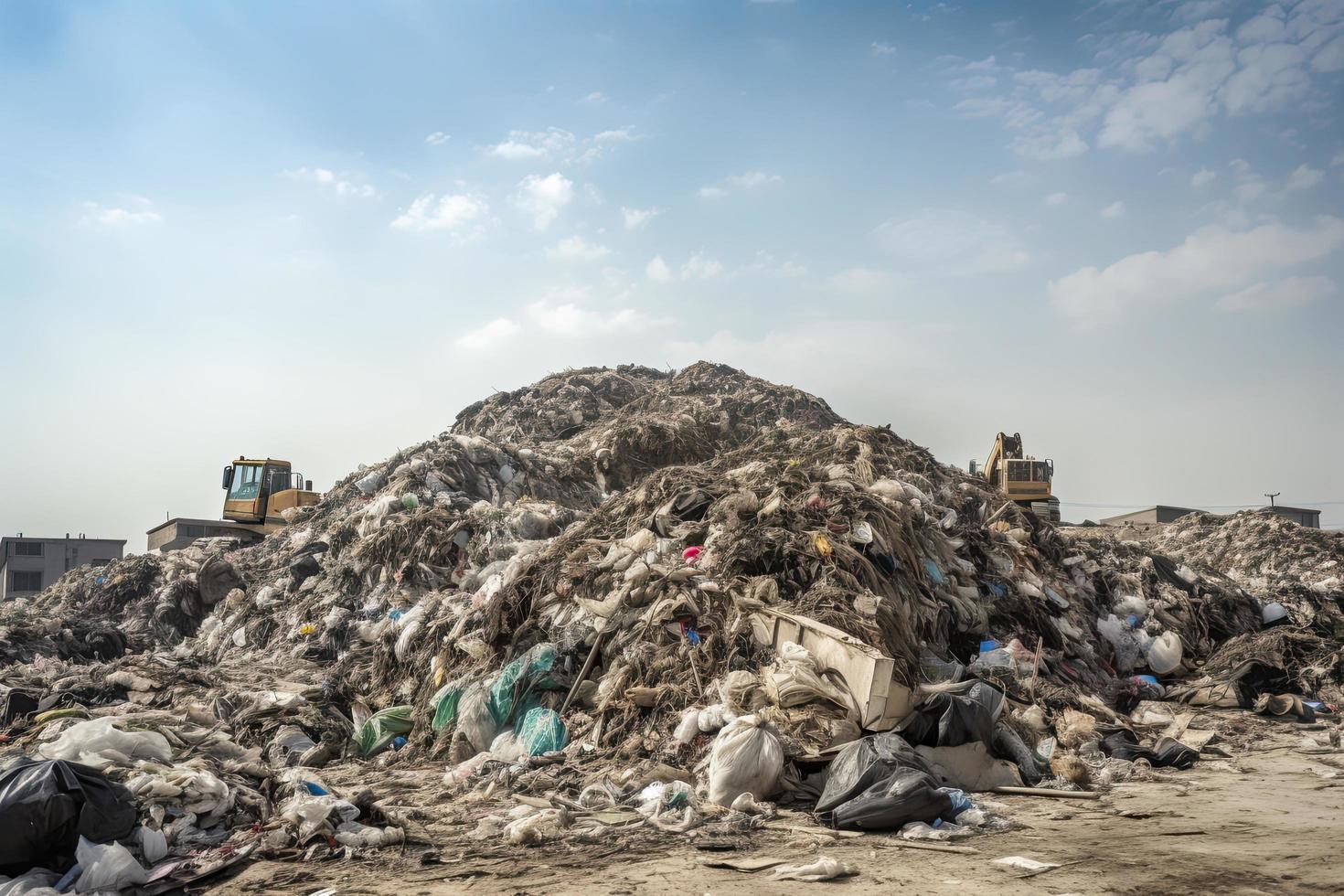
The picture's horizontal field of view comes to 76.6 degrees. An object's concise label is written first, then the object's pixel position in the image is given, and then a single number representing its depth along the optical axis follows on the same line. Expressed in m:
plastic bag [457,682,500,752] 6.39
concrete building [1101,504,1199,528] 24.55
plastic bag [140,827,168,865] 4.00
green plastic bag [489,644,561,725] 6.51
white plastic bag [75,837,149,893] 3.62
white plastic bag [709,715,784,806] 4.79
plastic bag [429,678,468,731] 6.70
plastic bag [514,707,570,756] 6.08
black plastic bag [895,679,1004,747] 5.20
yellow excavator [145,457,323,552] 17.75
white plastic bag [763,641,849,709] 5.41
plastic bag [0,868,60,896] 3.43
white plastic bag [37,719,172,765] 4.74
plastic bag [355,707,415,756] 6.88
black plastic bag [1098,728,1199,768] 5.73
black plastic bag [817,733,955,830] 4.34
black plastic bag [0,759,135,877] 3.59
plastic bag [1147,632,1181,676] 8.57
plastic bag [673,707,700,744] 5.53
